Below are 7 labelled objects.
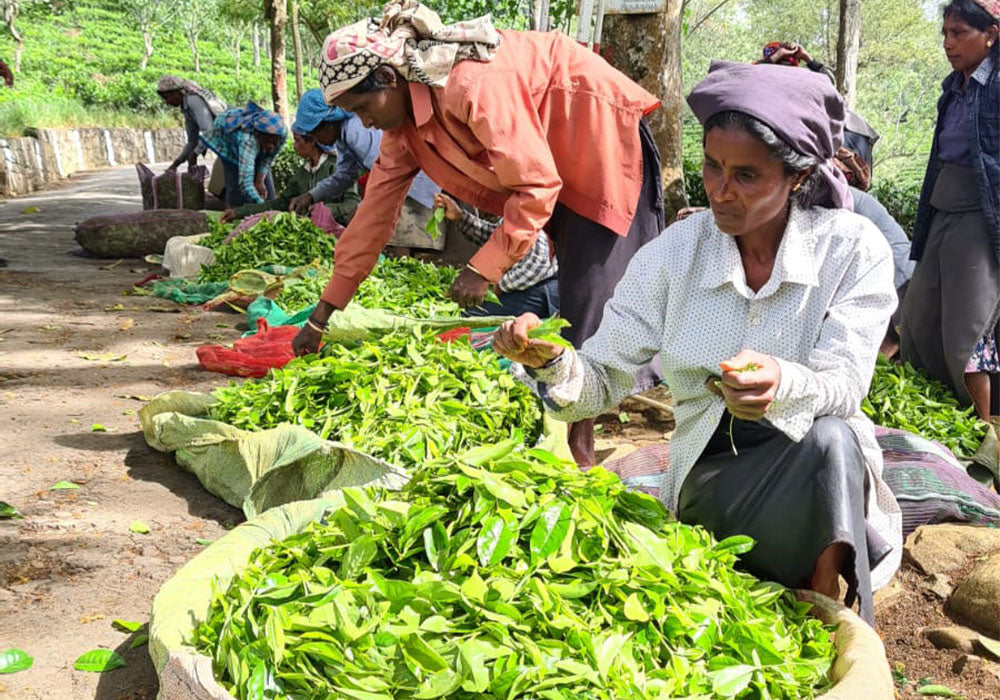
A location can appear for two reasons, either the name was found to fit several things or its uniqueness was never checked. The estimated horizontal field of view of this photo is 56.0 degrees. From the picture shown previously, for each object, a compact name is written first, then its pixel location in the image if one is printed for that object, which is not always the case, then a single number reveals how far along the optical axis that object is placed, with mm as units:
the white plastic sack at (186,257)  7043
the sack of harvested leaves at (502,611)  1553
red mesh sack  4266
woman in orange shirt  2750
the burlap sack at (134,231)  8422
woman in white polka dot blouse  1819
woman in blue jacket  3592
